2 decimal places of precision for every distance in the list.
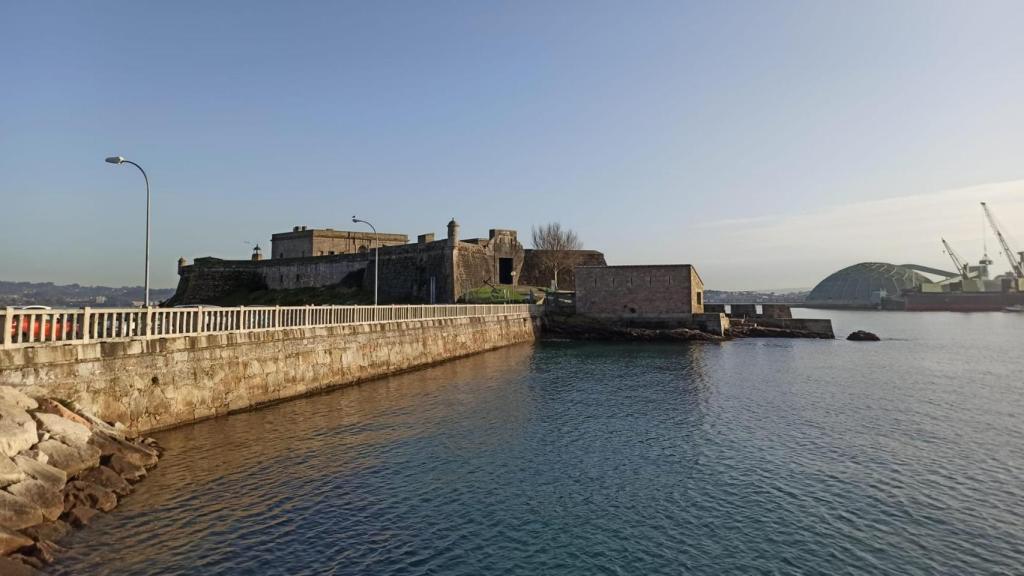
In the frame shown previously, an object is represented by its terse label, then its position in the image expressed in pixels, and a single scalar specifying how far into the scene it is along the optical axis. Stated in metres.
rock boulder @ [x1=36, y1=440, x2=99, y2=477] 12.80
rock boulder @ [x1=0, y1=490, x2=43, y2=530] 10.30
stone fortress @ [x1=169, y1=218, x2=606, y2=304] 67.50
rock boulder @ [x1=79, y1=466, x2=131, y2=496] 13.15
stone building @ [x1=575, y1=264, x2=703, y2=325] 65.25
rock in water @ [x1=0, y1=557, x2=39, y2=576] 8.89
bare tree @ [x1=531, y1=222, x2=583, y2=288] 95.12
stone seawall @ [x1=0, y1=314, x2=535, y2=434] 15.84
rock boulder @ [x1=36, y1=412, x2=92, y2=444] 13.55
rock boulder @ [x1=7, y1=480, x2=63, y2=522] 11.04
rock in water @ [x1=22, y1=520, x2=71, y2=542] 10.36
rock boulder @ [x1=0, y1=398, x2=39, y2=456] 11.88
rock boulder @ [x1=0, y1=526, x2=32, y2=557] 9.53
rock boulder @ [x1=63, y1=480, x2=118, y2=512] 12.01
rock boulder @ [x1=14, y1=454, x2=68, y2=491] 11.73
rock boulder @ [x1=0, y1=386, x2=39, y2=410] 13.62
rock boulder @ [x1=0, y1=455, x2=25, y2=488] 10.97
